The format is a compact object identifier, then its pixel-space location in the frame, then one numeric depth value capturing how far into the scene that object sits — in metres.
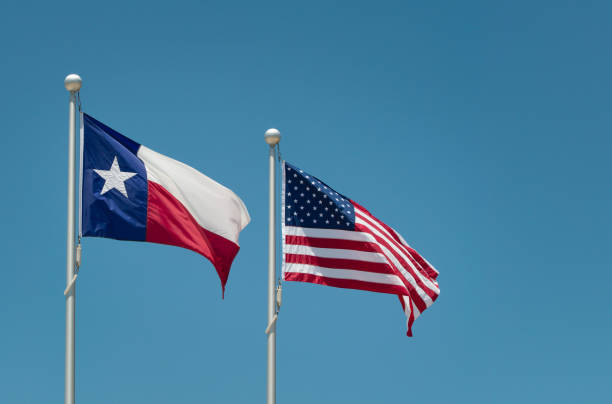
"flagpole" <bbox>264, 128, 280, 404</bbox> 23.30
